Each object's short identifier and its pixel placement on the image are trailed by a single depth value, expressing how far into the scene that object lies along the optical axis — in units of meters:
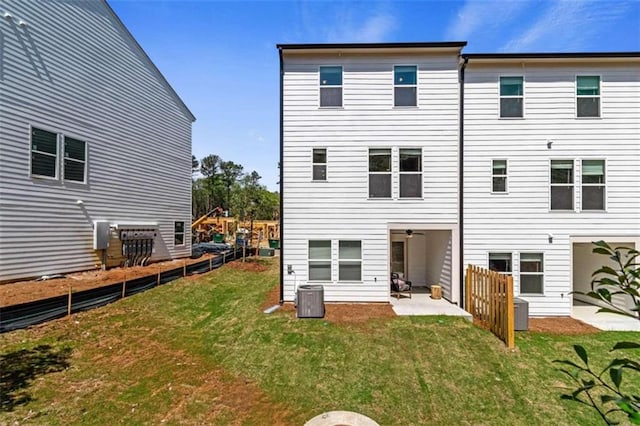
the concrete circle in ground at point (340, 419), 5.02
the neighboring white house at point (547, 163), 9.92
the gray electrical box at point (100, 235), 11.88
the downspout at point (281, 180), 10.07
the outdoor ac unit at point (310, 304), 8.93
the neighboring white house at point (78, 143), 9.43
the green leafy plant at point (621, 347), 1.47
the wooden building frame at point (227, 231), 26.08
